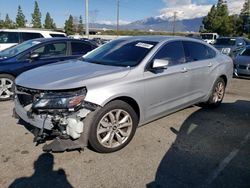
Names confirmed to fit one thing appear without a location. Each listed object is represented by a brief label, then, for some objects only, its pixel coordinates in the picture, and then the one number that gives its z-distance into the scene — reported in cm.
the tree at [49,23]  6317
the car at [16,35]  814
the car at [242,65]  699
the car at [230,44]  1048
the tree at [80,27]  5910
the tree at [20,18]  5381
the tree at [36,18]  5718
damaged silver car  226
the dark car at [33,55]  431
